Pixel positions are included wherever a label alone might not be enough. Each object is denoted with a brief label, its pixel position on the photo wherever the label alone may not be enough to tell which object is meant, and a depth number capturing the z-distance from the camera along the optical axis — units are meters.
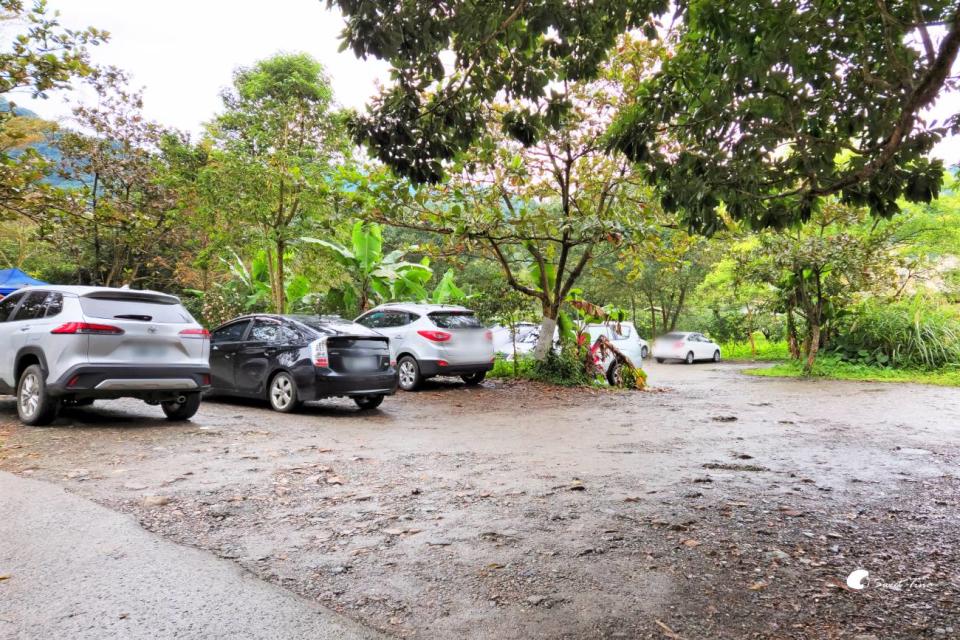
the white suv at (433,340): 12.66
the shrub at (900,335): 18.45
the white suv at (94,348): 6.93
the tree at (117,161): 16.30
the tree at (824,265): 17.00
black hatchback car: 9.06
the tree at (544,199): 11.88
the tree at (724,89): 4.38
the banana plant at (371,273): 16.61
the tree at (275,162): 14.35
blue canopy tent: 16.20
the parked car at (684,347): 28.08
